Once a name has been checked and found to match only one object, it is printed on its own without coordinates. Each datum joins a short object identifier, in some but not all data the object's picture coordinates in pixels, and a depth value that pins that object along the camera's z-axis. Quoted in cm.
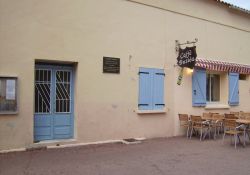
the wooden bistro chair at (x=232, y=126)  980
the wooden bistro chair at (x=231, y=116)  1168
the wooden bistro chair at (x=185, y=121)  1141
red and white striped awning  1240
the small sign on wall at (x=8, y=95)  827
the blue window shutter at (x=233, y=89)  1396
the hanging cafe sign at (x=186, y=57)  1123
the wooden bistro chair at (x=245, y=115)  1178
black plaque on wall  1001
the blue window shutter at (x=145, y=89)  1082
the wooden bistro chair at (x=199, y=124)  1102
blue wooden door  922
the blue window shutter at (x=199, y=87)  1248
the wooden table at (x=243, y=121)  1005
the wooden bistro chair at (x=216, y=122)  1139
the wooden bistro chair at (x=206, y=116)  1139
